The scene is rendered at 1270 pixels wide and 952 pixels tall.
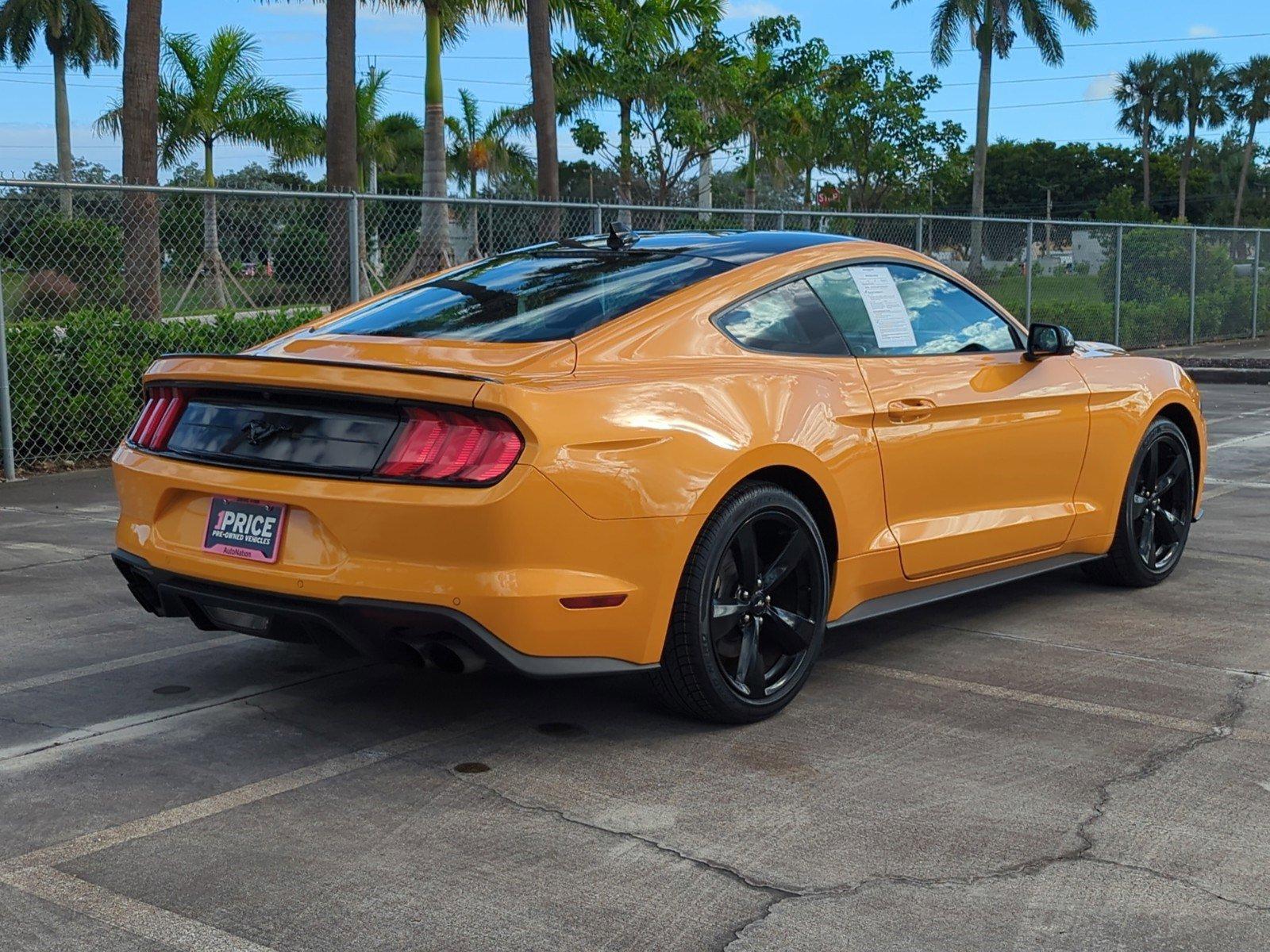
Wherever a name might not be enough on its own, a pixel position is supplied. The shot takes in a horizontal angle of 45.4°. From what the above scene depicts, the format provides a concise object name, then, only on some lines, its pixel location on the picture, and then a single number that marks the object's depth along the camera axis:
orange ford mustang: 4.05
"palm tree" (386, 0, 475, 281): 22.53
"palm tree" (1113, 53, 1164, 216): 105.19
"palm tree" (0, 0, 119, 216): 53.62
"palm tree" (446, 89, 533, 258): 67.19
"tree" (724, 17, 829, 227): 31.19
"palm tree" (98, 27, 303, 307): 40.38
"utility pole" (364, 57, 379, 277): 12.34
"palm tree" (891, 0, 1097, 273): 47.66
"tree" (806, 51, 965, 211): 33.97
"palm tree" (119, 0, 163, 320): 13.88
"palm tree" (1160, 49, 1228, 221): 102.75
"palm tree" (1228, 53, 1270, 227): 100.38
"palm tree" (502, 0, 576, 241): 23.16
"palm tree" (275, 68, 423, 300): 42.00
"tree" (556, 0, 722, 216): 29.42
